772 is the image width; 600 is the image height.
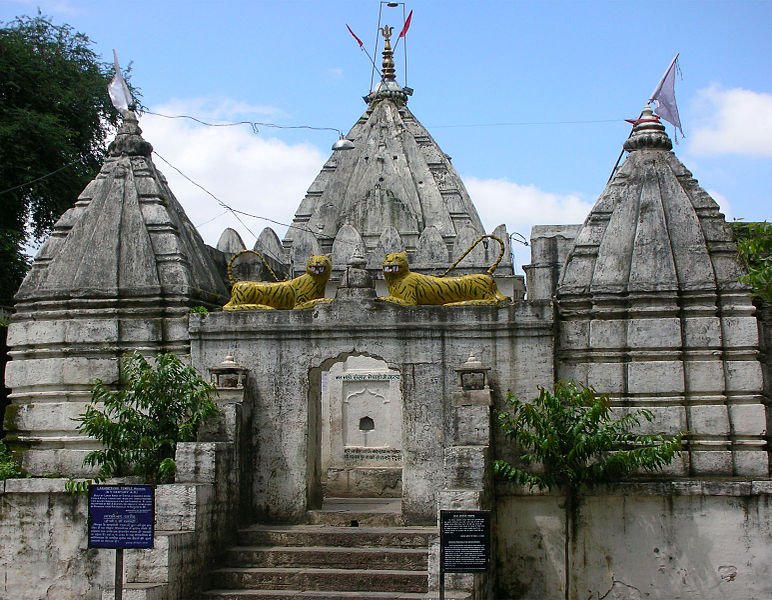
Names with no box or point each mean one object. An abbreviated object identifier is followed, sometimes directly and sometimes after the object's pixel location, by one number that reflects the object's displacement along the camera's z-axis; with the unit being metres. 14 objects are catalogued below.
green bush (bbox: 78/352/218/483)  15.59
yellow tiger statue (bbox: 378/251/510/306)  16.09
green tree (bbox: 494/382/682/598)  14.73
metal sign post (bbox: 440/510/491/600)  11.89
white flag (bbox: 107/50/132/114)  19.06
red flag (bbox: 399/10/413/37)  29.67
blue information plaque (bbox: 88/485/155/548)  12.01
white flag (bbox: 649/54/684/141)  17.92
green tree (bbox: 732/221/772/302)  15.68
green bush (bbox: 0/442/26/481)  16.25
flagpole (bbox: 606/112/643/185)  17.50
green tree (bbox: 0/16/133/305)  27.72
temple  14.53
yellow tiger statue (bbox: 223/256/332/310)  16.58
